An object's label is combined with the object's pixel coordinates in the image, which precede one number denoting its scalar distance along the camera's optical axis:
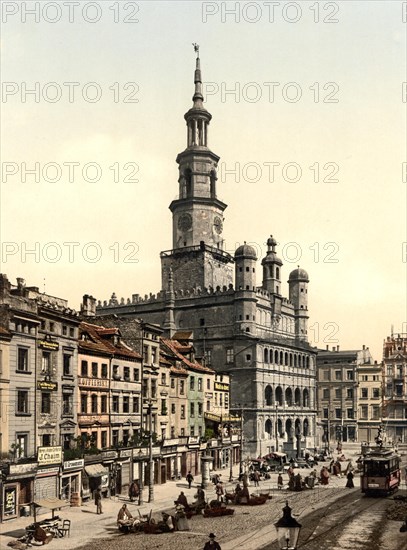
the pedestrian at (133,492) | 54.47
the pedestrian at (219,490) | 54.52
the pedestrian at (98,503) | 48.16
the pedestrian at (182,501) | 46.97
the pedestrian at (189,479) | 64.75
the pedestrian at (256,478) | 67.50
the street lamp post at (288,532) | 16.28
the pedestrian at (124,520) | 40.44
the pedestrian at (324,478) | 68.25
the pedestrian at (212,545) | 27.33
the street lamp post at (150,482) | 53.57
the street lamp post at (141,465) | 63.12
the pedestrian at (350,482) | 66.20
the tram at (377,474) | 55.91
